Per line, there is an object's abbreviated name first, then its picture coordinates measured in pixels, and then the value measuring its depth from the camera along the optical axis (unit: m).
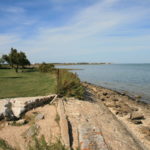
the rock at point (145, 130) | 7.58
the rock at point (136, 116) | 9.37
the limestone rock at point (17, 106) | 6.50
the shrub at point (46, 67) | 32.94
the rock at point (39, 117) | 6.52
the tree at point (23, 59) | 34.42
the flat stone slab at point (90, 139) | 4.48
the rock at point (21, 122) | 6.14
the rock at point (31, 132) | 5.22
